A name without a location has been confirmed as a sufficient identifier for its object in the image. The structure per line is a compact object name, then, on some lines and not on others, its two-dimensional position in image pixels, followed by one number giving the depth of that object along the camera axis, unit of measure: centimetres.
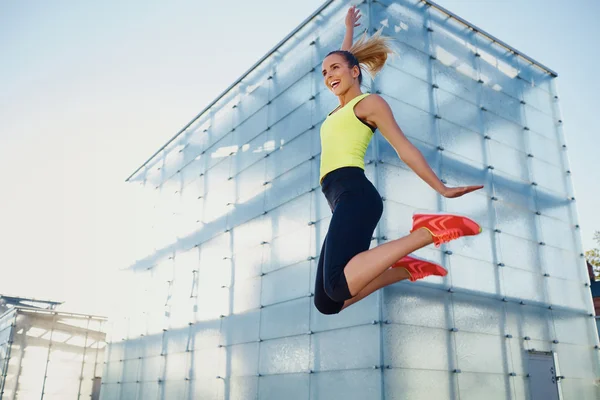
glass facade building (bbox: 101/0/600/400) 678
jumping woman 241
